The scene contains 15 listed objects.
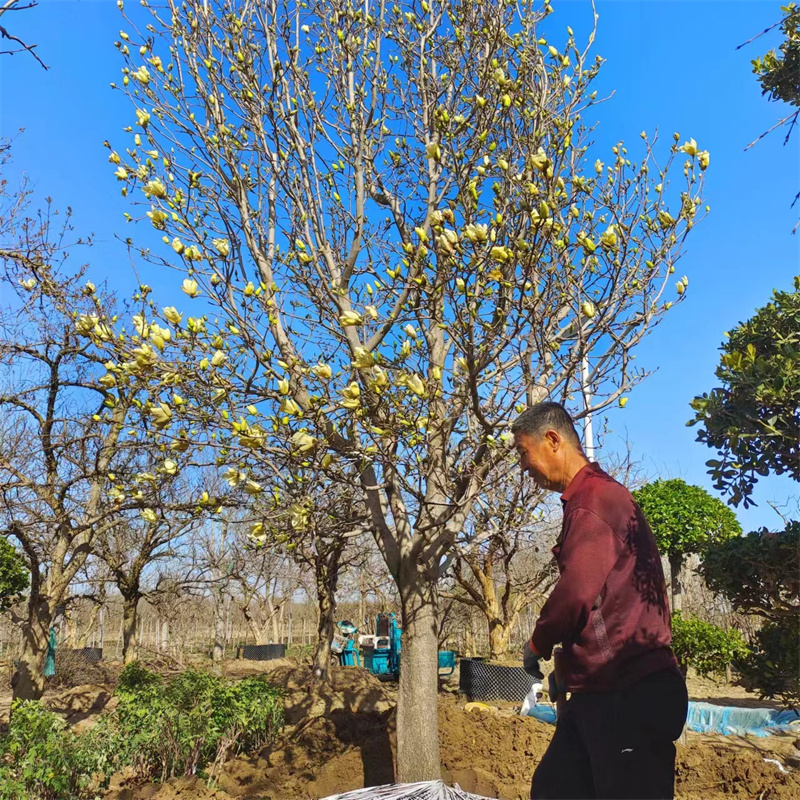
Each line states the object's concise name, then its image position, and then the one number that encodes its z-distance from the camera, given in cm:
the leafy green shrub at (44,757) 386
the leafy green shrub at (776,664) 467
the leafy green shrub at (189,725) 525
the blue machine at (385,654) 1269
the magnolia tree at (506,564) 458
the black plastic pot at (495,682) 941
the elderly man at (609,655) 188
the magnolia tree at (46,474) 688
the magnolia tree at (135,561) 1168
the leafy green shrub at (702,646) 718
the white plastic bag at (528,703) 754
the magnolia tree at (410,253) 341
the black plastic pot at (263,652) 1933
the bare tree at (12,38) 216
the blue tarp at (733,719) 754
